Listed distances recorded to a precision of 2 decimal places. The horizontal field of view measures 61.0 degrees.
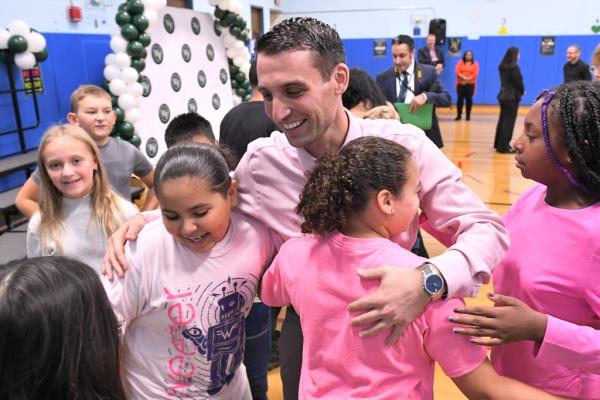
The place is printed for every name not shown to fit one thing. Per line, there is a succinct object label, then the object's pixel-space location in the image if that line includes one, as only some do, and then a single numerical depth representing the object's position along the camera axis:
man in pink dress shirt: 1.12
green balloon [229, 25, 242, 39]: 8.27
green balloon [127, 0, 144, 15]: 6.05
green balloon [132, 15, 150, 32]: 6.11
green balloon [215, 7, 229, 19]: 8.07
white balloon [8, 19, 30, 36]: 5.07
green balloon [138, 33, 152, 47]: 6.20
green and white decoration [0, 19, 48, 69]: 5.04
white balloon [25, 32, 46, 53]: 5.16
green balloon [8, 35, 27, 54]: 5.04
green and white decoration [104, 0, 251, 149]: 6.09
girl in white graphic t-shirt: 1.39
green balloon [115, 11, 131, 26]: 6.04
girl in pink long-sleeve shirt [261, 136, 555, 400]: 1.12
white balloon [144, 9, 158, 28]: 6.23
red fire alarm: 6.28
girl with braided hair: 1.18
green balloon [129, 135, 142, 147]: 6.04
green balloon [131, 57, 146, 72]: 6.20
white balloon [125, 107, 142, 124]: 6.03
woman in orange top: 12.59
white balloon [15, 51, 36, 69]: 5.16
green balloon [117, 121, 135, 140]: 5.96
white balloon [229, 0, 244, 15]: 7.99
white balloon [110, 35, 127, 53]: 6.07
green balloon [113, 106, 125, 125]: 5.91
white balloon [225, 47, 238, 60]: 8.44
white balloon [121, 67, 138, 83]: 6.05
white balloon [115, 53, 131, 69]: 6.05
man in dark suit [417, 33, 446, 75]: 11.30
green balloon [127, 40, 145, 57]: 6.09
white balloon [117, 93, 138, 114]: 5.99
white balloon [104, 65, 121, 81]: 6.14
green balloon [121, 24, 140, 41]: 6.05
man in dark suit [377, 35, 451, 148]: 4.68
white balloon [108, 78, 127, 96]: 6.02
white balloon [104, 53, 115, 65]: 6.15
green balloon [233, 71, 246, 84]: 8.66
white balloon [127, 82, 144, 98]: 6.11
